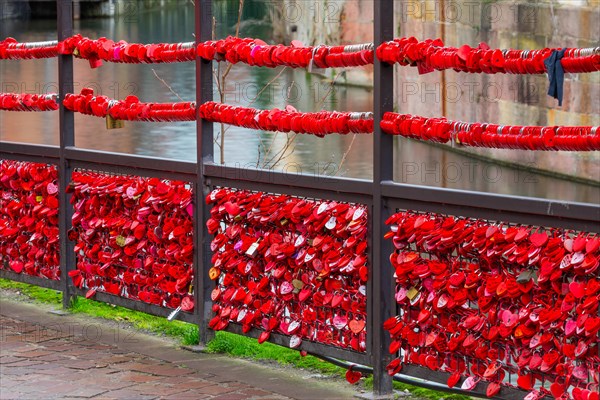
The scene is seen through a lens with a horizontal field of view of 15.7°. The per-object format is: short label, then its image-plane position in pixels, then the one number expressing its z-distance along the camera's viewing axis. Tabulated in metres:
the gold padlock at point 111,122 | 12.33
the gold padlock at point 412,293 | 9.45
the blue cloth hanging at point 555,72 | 8.57
